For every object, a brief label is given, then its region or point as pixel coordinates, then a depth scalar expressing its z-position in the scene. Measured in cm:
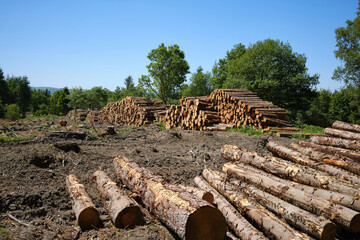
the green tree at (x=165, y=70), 3862
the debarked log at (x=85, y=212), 307
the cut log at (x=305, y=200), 284
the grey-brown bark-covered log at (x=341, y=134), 625
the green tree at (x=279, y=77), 2120
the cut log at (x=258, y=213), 275
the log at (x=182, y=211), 254
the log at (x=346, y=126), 681
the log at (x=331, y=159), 418
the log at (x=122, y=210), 298
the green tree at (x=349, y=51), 2211
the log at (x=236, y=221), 281
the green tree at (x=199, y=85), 4441
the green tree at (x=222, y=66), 3500
